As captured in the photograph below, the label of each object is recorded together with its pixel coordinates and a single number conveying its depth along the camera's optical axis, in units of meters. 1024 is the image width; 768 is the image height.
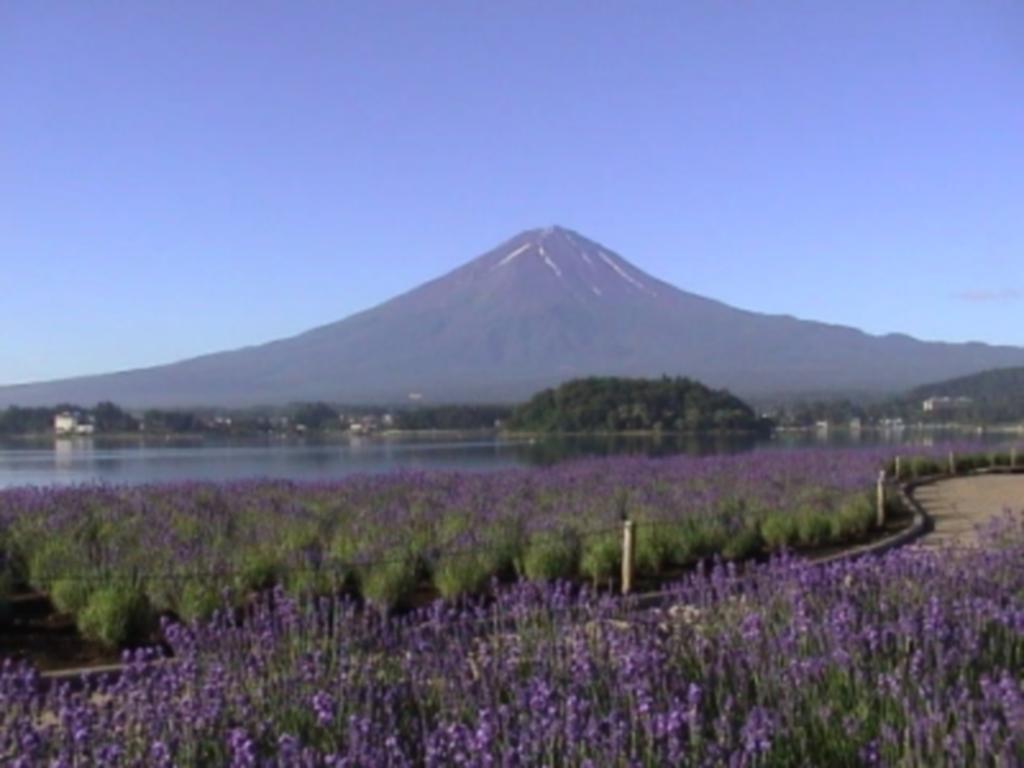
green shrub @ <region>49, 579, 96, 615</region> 8.74
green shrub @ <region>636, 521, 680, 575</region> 11.76
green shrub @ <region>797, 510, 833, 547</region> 14.46
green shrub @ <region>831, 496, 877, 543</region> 15.25
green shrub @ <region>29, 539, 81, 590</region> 9.59
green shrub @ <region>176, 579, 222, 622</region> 8.30
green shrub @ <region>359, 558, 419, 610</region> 9.31
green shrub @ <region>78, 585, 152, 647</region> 8.07
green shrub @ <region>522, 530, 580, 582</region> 10.72
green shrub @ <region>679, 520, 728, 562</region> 12.35
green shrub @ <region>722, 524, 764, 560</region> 12.79
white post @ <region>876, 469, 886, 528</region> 16.61
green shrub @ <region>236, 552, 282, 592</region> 9.60
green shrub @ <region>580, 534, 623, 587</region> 10.90
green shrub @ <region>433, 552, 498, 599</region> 9.78
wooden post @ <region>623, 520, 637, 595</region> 10.22
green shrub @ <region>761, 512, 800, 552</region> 13.97
